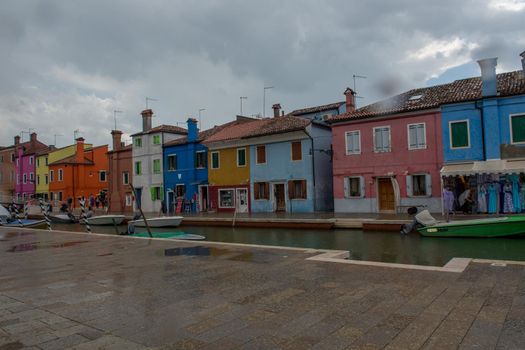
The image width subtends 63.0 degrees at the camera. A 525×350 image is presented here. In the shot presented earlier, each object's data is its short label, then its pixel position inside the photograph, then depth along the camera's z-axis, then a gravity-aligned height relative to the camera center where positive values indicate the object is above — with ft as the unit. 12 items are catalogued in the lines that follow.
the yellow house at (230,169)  103.24 +6.31
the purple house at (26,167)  178.81 +14.62
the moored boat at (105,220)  98.73 -4.97
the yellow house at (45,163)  167.22 +14.96
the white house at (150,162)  123.65 +10.27
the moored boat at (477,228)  49.88 -5.10
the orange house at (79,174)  157.28 +9.36
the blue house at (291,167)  91.86 +5.63
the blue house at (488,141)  65.77 +7.11
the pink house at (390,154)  74.79 +6.38
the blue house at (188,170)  113.09 +6.96
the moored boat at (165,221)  83.97 -4.94
